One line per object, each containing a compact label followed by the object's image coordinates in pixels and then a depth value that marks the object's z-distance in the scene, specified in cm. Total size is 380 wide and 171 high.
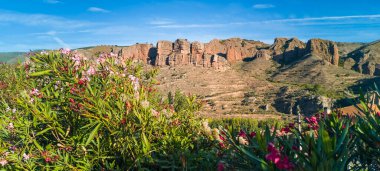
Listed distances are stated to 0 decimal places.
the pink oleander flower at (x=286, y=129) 384
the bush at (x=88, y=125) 392
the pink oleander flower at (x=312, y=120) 409
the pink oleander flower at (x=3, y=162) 400
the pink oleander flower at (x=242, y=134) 321
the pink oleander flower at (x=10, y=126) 423
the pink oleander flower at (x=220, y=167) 308
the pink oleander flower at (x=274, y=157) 210
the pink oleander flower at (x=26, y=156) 397
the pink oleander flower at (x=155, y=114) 429
